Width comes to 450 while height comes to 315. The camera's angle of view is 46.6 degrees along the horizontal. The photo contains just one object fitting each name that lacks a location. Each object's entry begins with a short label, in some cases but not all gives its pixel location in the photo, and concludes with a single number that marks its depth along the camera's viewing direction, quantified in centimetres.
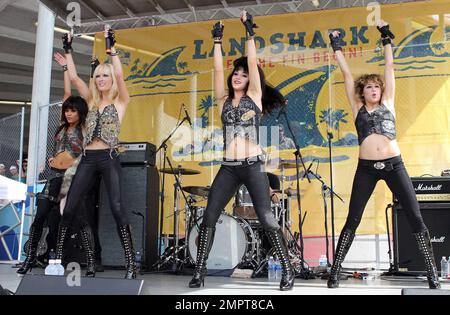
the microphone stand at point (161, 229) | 700
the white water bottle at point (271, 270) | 636
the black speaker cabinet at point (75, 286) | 265
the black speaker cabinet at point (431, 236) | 626
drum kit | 675
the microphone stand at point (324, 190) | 680
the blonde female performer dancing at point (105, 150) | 506
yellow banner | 773
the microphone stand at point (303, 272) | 609
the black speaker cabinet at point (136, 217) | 691
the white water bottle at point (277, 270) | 638
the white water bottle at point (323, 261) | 717
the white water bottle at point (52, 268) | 460
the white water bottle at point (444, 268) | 607
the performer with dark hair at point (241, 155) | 466
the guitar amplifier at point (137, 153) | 706
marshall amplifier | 635
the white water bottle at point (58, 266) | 472
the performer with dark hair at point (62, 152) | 598
